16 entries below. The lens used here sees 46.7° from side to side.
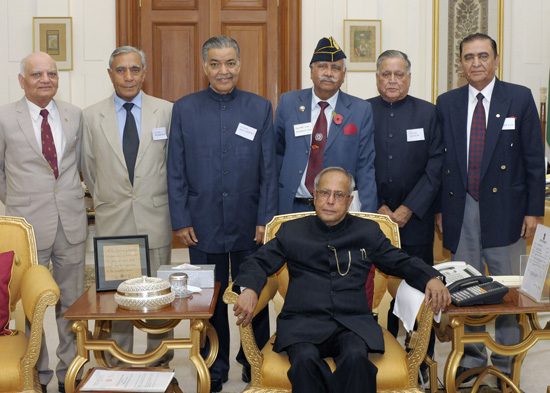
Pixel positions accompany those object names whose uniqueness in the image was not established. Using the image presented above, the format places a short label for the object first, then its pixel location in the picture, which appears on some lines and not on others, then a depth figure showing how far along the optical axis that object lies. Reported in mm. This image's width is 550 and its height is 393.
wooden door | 6957
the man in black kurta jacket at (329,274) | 2863
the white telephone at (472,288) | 2826
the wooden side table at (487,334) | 2818
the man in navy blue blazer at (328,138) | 3693
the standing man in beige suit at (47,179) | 3588
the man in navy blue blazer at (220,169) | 3639
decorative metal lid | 2865
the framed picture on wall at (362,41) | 6852
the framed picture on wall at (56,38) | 6715
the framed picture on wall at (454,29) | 6973
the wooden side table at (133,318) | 2820
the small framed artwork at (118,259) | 3176
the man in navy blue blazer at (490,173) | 3707
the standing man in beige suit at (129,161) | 3689
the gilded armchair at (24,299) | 2807
